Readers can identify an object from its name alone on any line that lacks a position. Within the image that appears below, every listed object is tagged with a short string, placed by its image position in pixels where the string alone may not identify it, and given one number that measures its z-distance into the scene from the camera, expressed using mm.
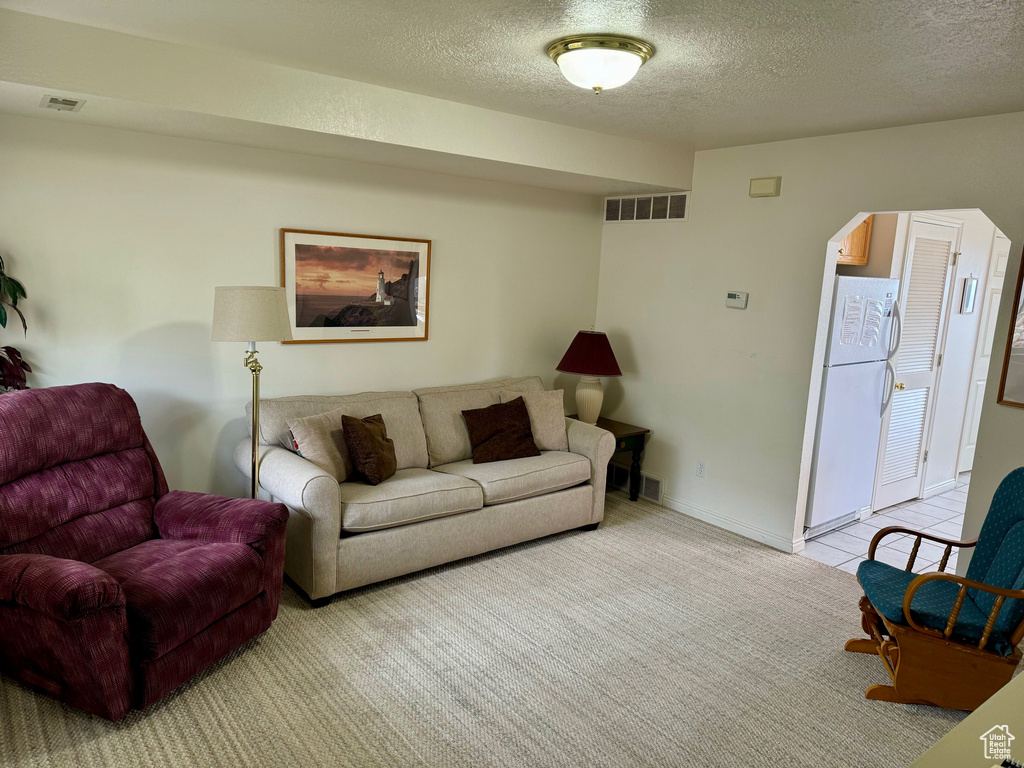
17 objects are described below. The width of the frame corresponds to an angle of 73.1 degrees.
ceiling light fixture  2436
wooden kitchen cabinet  4559
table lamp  4777
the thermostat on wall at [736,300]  4367
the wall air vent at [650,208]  4688
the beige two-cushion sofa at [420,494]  3277
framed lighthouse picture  3994
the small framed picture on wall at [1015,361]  3193
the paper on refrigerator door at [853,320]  4246
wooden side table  4863
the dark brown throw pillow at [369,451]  3604
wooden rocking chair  2551
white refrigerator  4273
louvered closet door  4836
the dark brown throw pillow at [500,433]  4262
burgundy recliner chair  2287
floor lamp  3092
